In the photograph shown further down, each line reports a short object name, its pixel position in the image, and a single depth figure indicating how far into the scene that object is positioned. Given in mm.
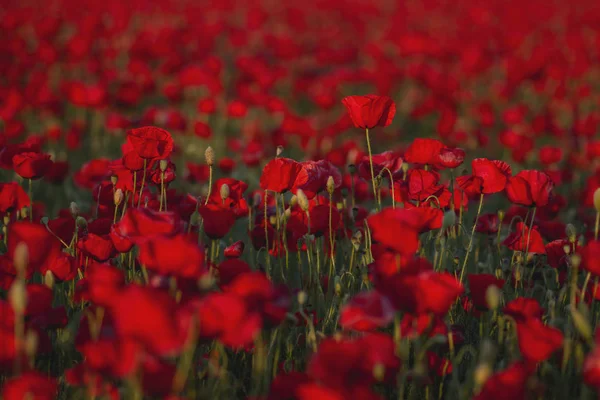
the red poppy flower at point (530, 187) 4230
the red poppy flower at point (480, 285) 3680
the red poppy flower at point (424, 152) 4711
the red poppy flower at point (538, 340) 3098
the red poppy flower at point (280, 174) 4145
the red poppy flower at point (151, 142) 4184
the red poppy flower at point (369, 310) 2877
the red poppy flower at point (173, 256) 2957
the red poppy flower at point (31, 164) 4543
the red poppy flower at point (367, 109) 4242
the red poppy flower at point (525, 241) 4461
